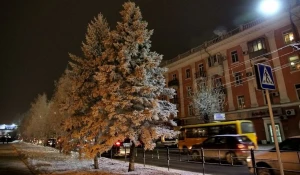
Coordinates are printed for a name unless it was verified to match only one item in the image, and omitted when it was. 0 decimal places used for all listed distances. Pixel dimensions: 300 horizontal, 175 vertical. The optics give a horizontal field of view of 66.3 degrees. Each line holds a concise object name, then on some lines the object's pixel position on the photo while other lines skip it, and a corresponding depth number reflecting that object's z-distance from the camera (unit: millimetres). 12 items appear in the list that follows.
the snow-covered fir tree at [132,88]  11359
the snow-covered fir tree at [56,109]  26469
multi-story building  26812
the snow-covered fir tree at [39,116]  43509
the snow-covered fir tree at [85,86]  13070
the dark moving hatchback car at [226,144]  13964
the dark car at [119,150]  21328
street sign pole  5252
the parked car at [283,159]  7918
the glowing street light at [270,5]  11078
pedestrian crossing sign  5848
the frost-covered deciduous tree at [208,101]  33103
